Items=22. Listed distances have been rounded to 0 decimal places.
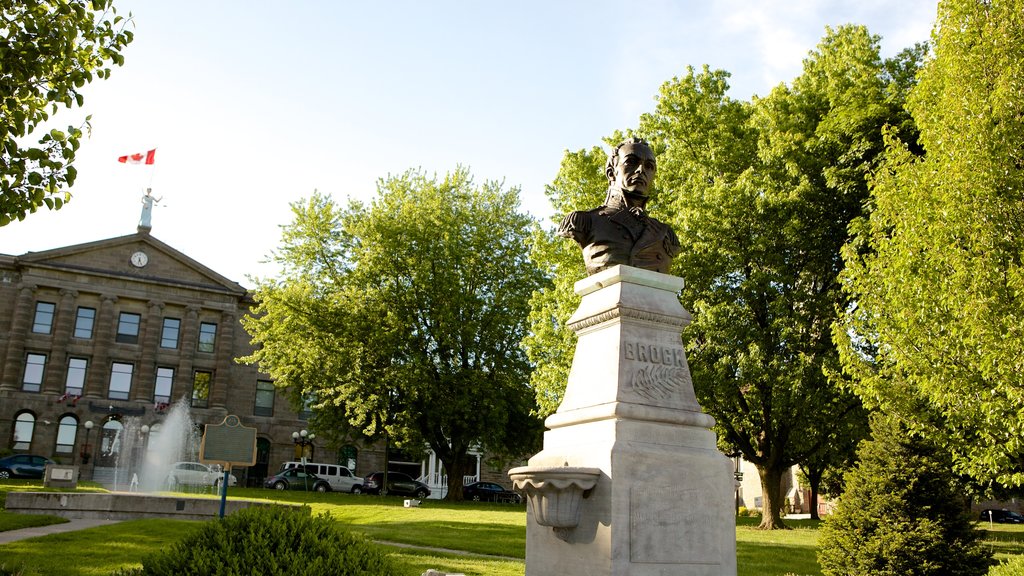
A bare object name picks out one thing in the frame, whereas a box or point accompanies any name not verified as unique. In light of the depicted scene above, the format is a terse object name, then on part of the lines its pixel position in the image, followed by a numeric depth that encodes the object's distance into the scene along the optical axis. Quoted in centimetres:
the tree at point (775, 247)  2144
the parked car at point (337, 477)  4375
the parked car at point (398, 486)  4186
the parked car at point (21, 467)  4059
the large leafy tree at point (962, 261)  1309
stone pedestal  655
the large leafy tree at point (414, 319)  3331
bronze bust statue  791
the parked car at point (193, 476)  3369
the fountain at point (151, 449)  3618
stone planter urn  659
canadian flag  4928
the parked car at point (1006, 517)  5281
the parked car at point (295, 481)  4166
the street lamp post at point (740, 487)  5019
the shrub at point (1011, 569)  967
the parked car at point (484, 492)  4403
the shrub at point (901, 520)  1217
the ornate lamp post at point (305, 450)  5356
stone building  4903
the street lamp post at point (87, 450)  4865
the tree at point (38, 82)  822
